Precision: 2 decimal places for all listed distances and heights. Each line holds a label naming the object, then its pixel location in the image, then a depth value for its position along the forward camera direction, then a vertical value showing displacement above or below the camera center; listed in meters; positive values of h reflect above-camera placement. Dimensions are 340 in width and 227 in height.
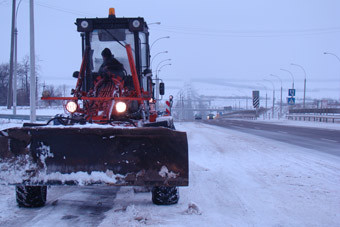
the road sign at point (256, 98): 48.97 +1.04
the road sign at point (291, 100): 45.61 +0.66
